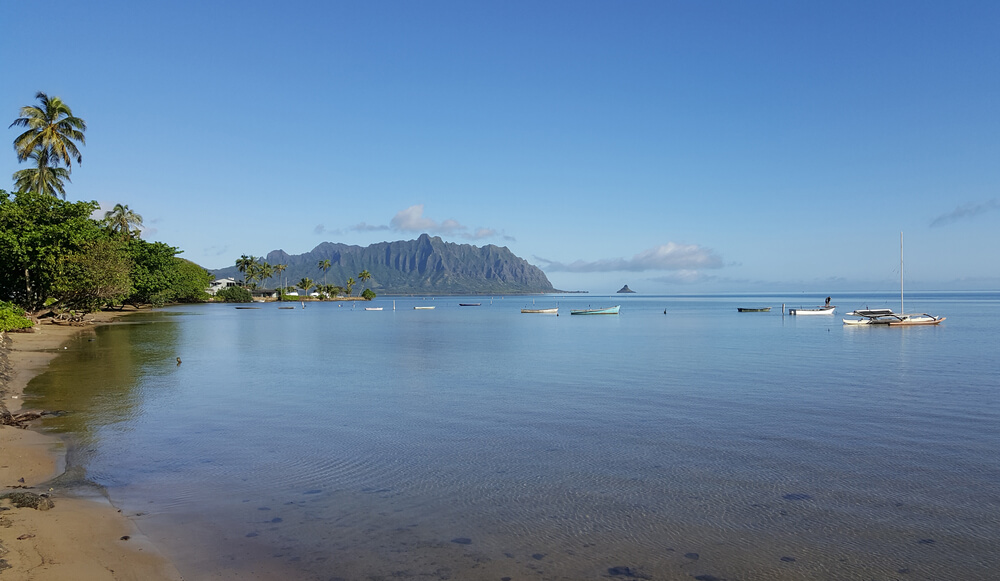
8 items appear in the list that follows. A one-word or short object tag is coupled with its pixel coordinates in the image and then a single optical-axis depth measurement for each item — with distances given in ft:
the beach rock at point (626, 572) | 24.17
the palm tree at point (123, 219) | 331.98
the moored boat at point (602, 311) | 342.23
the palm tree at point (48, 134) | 161.48
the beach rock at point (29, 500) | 28.54
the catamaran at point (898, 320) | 215.10
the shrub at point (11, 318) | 124.25
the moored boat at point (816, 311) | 294.66
